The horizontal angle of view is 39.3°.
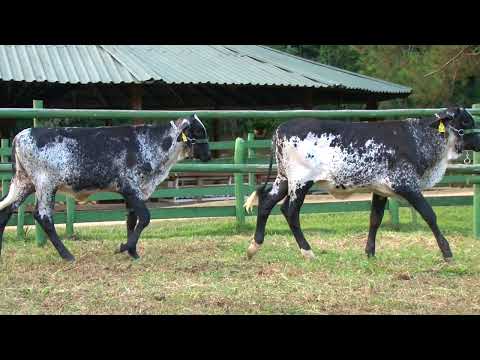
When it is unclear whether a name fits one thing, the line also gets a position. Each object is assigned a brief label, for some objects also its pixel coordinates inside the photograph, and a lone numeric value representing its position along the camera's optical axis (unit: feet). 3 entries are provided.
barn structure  48.42
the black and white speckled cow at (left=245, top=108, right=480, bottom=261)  22.67
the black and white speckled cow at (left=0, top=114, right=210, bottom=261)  22.93
